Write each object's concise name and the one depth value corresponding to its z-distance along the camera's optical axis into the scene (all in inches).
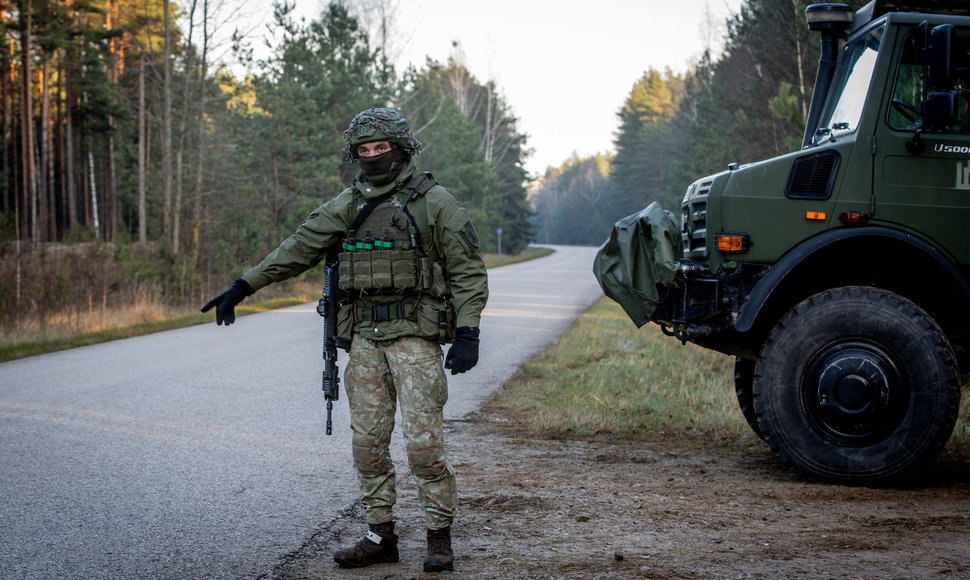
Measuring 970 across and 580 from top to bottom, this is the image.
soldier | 151.3
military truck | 198.1
